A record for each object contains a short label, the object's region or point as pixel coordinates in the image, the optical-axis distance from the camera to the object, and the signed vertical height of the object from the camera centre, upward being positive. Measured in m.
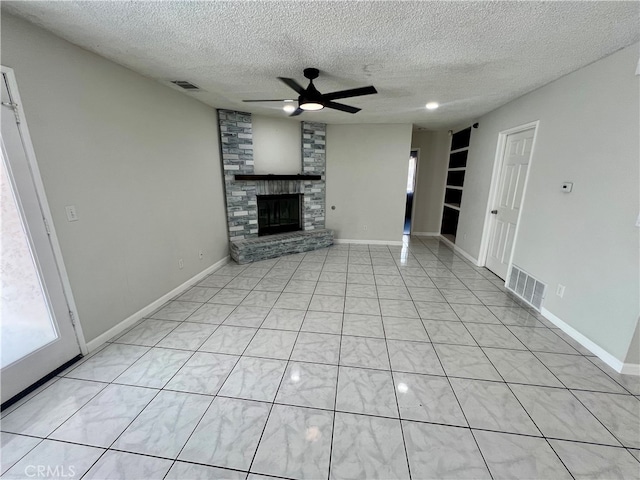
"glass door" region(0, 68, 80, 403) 1.55 -0.61
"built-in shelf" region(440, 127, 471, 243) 5.09 -0.07
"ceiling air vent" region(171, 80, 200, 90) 2.63 +0.97
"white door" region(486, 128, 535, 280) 3.13 -0.26
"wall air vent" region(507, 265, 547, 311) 2.68 -1.19
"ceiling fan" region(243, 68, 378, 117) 2.26 +0.73
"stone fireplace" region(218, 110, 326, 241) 3.96 -0.04
